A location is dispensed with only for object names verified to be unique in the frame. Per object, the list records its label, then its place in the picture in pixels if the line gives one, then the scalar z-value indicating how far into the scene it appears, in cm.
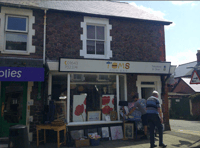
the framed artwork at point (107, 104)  812
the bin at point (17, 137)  520
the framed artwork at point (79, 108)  771
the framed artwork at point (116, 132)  755
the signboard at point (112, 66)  725
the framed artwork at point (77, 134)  706
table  631
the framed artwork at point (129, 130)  743
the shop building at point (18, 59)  716
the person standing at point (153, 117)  602
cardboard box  652
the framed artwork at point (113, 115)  799
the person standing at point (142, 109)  724
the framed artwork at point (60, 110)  763
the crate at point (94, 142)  668
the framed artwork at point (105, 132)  750
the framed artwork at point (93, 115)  790
